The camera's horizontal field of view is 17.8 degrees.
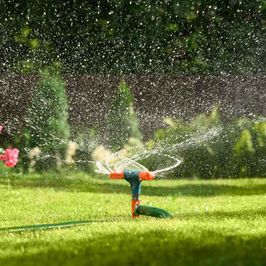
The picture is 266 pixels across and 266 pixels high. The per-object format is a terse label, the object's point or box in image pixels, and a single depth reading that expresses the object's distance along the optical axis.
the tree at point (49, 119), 15.32
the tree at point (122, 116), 16.02
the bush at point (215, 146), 15.16
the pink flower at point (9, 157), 7.05
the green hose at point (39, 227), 7.04
